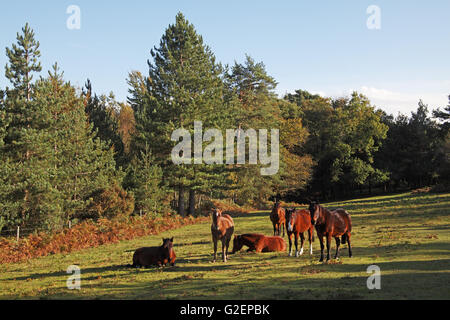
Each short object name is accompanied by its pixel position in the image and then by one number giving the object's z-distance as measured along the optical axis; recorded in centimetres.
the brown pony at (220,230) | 1604
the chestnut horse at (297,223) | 1545
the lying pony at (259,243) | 1788
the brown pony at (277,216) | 2175
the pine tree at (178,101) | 4097
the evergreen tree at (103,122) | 4270
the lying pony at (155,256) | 1555
